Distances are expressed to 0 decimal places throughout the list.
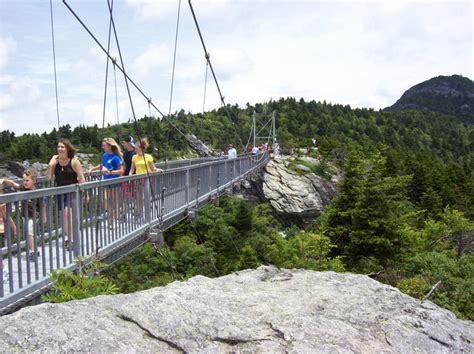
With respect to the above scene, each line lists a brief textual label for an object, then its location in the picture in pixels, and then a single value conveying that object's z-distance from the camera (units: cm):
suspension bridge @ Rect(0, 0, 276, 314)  344
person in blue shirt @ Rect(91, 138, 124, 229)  657
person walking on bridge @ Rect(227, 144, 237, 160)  1807
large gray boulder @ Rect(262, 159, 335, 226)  3625
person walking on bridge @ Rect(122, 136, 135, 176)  719
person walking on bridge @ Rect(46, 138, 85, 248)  505
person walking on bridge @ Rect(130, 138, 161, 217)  619
